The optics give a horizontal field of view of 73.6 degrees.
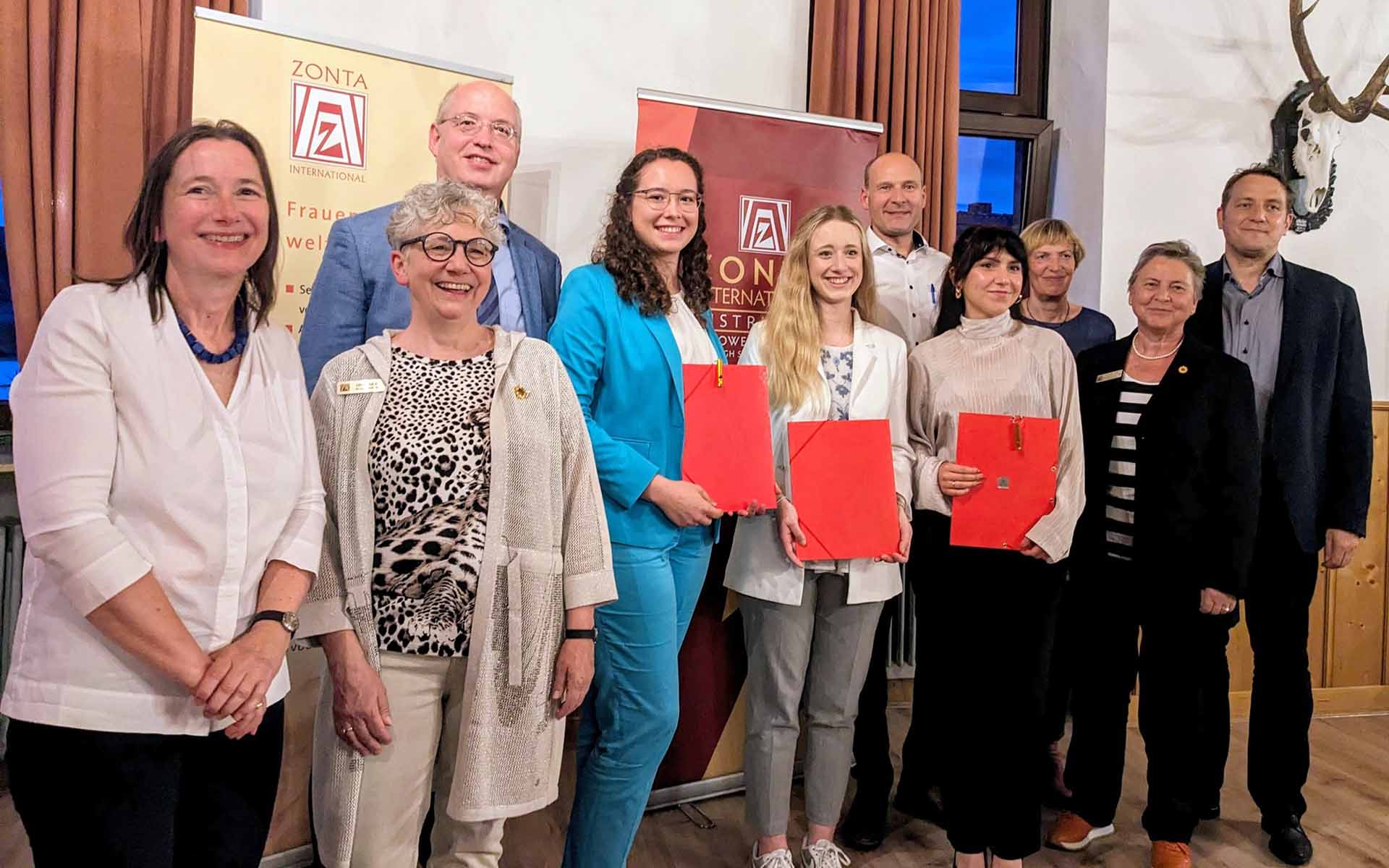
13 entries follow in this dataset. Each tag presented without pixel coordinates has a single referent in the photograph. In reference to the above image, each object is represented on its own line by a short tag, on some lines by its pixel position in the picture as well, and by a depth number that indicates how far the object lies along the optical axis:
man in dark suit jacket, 2.71
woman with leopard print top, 1.53
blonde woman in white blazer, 2.30
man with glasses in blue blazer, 2.11
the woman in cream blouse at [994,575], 2.21
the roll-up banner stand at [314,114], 2.40
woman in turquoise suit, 1.99
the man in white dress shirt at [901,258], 3.01
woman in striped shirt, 2.45
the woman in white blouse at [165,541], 1.18
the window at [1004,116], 4.30
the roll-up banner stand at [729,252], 2.91
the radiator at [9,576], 2.85
